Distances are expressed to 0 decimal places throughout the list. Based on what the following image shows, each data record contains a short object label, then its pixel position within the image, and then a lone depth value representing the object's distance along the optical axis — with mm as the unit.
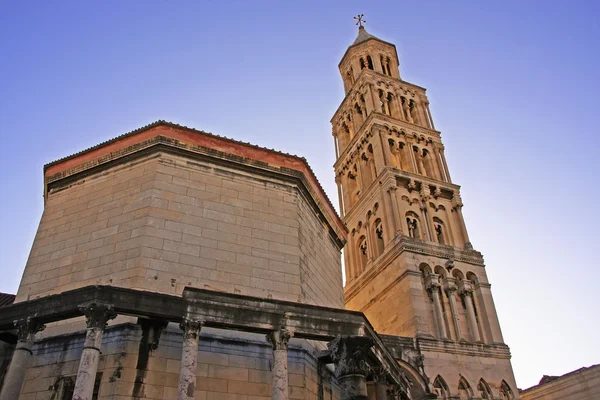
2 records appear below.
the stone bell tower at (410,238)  23469
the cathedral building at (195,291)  10102
